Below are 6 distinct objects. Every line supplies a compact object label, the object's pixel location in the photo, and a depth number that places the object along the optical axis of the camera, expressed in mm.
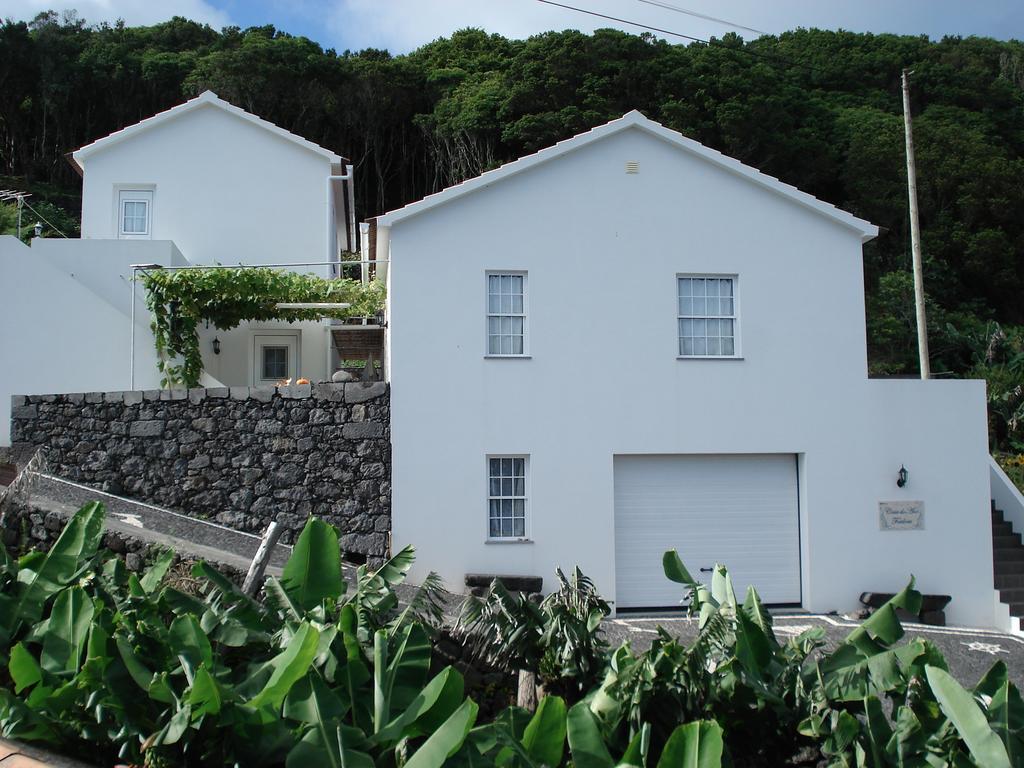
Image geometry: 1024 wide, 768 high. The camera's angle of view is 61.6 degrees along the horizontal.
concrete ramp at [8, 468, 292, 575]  11031
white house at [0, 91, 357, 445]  18938
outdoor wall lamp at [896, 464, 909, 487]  13672
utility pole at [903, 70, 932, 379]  19891
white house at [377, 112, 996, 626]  13078
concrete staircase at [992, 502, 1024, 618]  13966
